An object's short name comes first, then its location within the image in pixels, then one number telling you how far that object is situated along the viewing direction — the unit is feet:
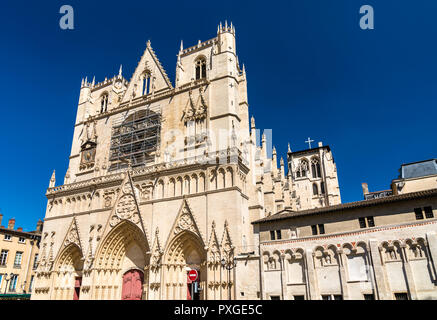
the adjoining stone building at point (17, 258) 108.78
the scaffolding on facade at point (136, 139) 99.76
